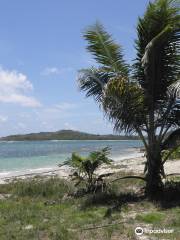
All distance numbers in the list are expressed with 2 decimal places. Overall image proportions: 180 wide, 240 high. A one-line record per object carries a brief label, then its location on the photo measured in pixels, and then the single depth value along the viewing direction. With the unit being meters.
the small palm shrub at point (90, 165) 11.31
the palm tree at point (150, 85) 10.11
